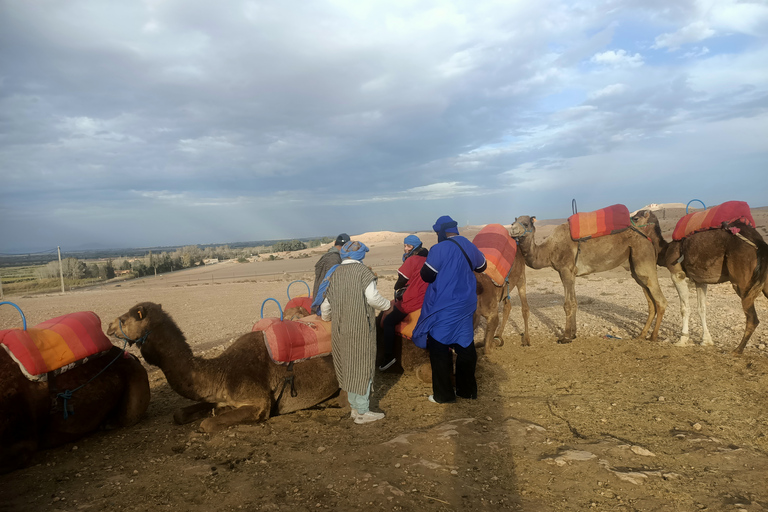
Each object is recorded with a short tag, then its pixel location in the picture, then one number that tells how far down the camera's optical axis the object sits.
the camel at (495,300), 8.13
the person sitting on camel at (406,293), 6.95
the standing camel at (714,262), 7.57
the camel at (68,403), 4.41
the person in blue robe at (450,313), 5.90
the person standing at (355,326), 5.41
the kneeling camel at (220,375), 5.14
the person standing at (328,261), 7.60
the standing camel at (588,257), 9.16
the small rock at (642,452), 4.16
